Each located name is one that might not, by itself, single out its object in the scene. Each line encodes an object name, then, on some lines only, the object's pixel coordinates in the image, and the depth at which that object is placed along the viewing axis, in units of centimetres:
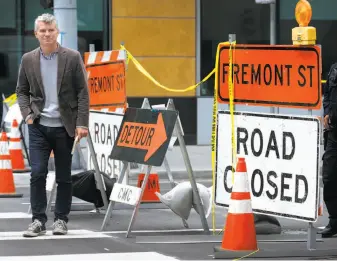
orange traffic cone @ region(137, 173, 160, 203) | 1208
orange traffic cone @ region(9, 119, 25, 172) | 1697
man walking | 966
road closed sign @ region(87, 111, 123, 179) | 1138
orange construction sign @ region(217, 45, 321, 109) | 859
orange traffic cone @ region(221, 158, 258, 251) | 841
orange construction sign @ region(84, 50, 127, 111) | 1126
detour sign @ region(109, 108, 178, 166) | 995
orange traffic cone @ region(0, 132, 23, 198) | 1366
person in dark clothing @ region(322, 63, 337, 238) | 950
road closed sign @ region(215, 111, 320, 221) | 838
